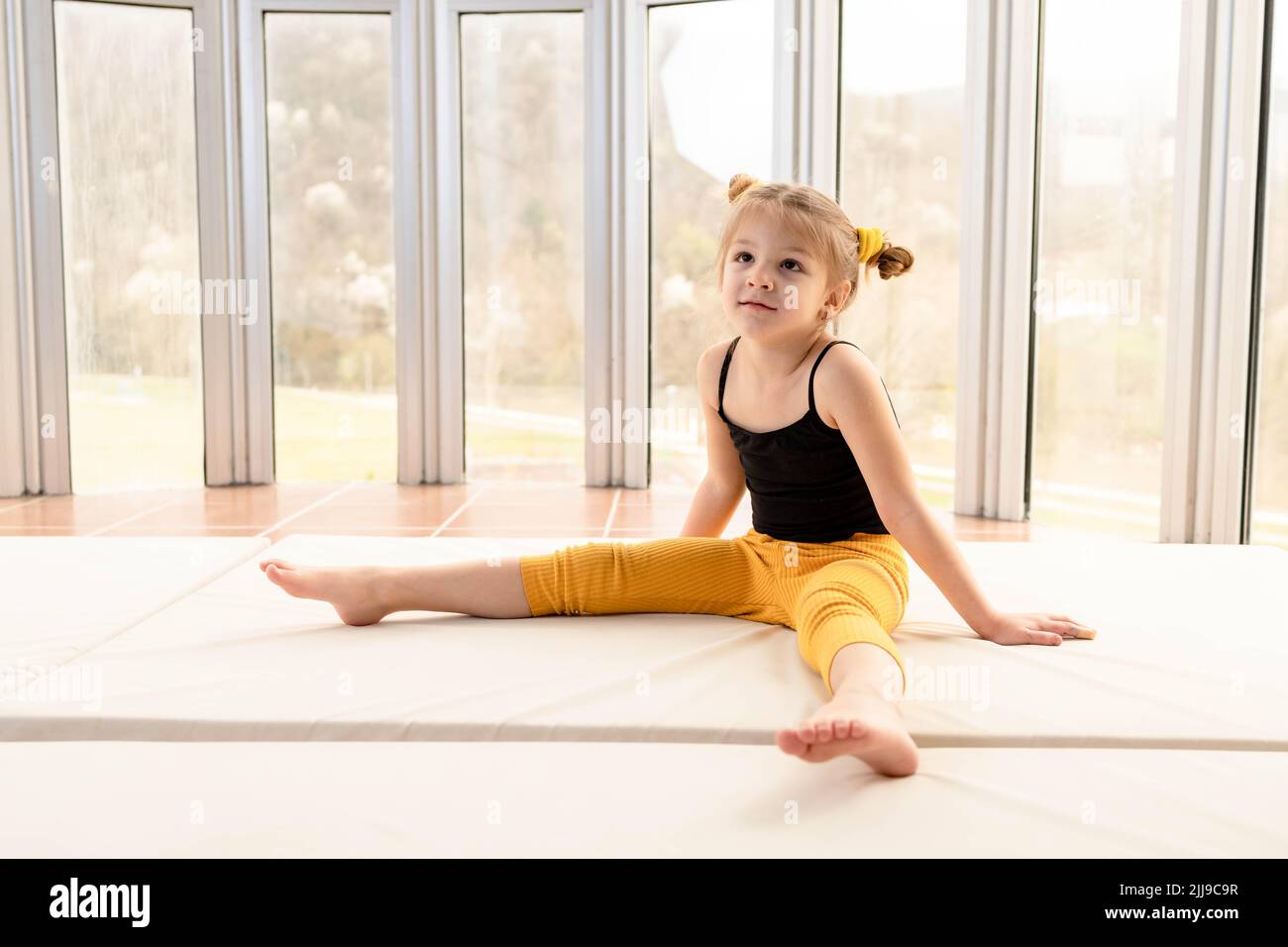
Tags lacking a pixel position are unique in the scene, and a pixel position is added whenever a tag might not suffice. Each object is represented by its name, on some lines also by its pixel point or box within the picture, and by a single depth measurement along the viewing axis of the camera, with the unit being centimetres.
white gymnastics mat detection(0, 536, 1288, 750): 111
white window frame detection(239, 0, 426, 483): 433
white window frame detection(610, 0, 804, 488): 396
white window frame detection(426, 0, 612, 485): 435
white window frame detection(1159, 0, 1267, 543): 282
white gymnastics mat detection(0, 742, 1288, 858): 87
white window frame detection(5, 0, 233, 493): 401
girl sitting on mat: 148
